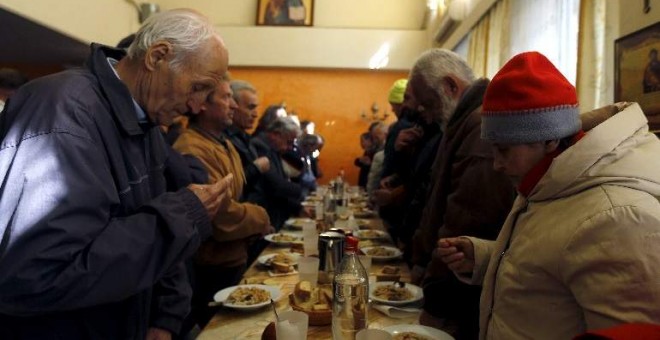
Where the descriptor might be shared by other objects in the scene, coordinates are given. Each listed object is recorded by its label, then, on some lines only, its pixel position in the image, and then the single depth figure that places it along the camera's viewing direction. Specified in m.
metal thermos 1.76
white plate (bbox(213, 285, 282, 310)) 1.59
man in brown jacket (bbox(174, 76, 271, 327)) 2.24
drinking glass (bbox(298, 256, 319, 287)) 1.77
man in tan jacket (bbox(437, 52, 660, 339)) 0.86
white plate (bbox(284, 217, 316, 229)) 3.39
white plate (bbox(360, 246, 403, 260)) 2.38
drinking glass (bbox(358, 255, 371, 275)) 1.88
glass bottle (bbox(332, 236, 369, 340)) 1.29
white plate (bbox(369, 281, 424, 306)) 1.67
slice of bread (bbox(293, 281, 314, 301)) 1.57
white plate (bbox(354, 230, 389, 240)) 3.02
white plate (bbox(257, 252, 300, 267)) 2.24
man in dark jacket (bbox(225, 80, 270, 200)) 3.12
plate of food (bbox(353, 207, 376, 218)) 4.18
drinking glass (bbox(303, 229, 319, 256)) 2.28
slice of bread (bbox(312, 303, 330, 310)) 1.50
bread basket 1.48
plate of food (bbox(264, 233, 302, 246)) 2.69
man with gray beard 1.62
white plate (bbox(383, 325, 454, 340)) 1.39
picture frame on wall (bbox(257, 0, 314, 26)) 8.78
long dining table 1.44
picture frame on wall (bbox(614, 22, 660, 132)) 1.75
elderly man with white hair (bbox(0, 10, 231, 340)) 0.93
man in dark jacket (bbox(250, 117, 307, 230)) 3.37
